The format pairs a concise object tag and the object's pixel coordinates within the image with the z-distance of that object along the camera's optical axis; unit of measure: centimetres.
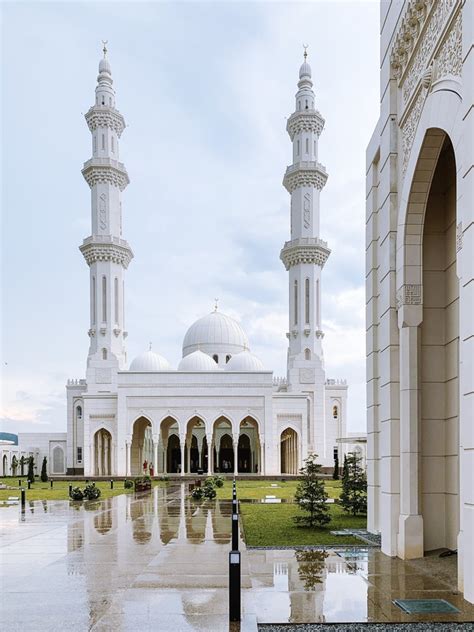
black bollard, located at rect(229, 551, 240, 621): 609
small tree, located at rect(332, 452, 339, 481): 4200
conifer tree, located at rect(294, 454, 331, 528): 1389
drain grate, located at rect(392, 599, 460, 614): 651
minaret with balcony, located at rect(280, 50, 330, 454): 4984
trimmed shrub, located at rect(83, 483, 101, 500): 2340
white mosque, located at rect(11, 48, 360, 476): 4762
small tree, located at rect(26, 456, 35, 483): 3930
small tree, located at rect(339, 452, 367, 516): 1655
